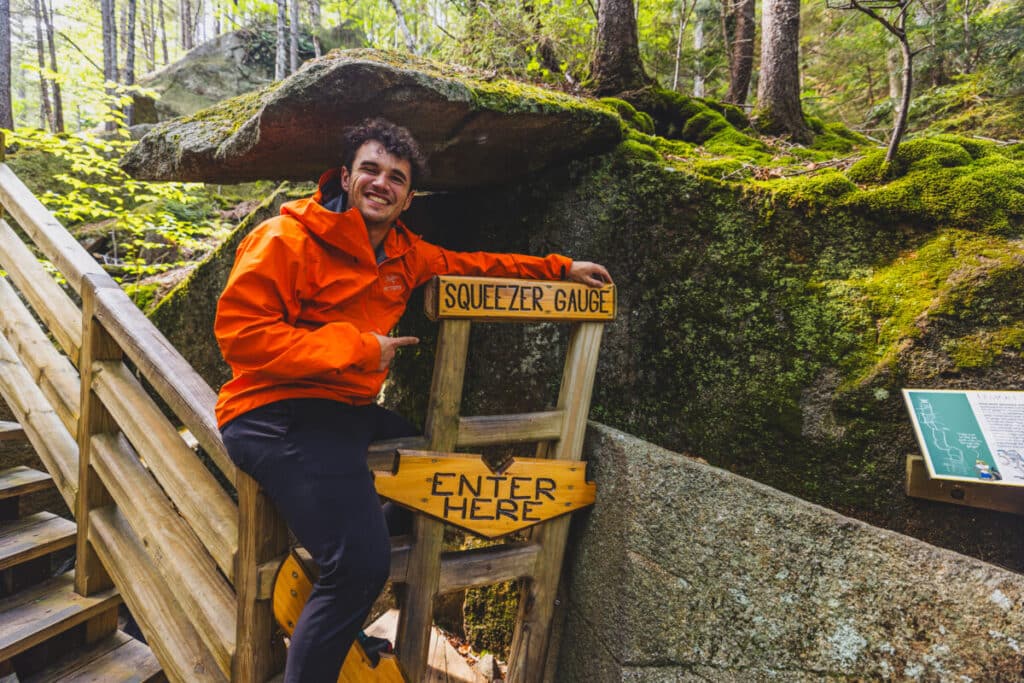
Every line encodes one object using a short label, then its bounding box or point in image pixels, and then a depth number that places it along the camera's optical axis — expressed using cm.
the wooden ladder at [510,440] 224
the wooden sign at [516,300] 216
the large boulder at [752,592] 173
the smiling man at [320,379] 172
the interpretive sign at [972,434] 195
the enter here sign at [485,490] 216
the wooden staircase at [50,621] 252
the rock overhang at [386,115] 219
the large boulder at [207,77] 1516
